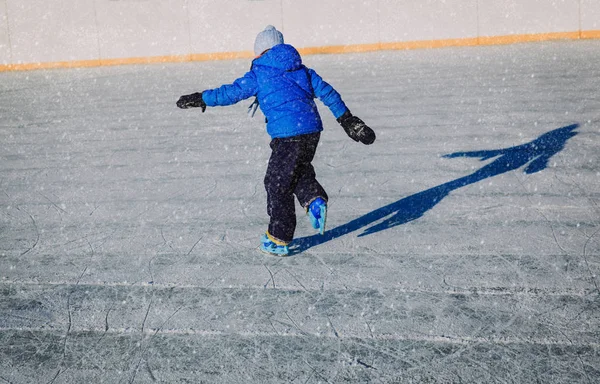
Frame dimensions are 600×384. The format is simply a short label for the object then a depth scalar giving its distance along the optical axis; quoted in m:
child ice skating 3.46
